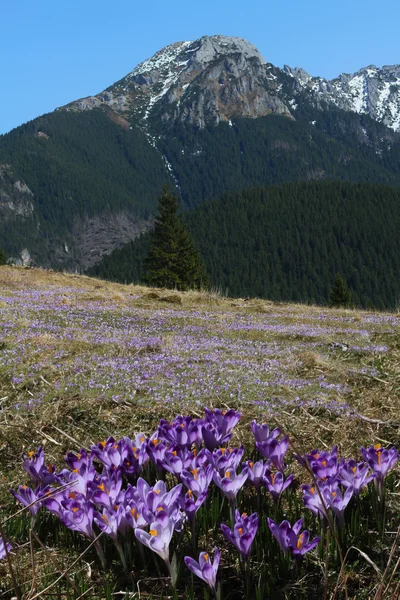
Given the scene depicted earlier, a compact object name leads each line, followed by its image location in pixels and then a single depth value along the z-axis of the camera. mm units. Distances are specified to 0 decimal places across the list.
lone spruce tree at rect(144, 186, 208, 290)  52809
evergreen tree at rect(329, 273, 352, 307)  58200
